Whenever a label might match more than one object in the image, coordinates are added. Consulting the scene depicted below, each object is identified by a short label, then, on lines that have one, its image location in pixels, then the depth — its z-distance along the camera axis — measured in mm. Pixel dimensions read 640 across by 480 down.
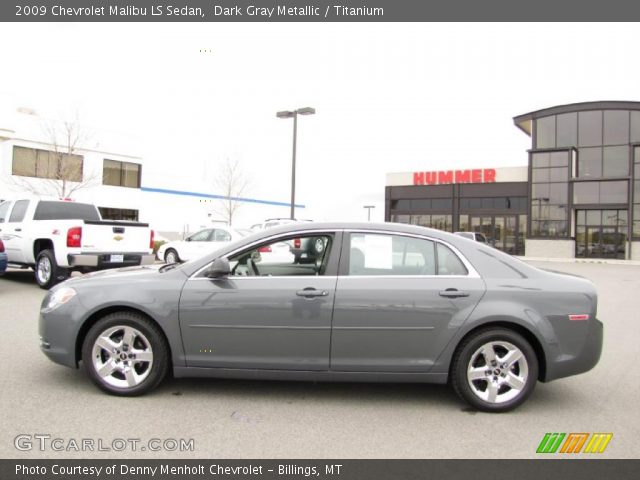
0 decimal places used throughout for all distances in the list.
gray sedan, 4141
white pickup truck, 9883
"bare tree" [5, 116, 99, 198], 26703
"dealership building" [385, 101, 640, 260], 34656
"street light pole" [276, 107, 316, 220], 19406
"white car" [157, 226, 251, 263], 16703
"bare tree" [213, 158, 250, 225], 41438
